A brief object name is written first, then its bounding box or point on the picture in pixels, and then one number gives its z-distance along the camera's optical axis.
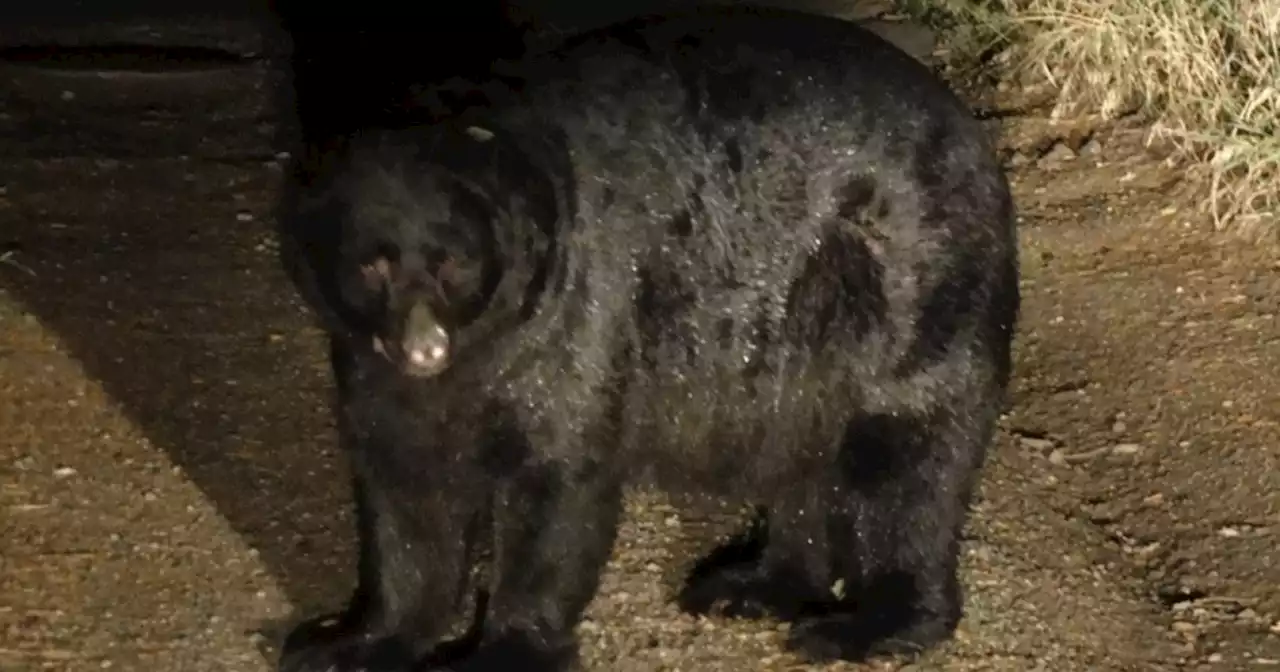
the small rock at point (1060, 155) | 4.84
